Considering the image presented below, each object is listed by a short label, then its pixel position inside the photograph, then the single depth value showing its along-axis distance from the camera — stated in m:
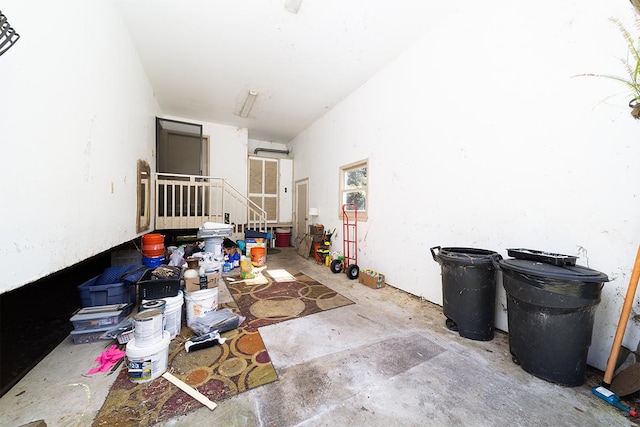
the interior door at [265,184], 6.86
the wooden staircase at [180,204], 4.72
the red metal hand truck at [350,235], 4.21
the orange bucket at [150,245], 3.58
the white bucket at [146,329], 1.50
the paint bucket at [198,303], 2.20
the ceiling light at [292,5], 2.46
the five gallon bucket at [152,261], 3.53
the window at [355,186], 4.12
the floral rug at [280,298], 2.48
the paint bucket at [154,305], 1.80
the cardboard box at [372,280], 3.37
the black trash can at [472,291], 1.97
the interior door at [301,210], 6.29
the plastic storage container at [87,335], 1.89
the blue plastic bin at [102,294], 2.13
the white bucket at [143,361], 1.46
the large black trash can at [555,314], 1.42
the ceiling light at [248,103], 4.53
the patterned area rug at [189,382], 1.25
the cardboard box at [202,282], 2.26
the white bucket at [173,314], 1.96
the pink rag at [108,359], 1.60
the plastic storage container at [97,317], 1.90
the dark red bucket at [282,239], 6.85
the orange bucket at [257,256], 4.45
